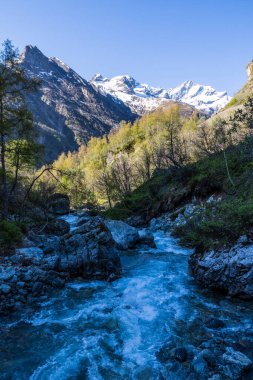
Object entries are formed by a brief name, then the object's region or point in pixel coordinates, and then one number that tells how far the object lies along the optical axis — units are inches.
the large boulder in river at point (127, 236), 848.9
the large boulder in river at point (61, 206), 1860.6
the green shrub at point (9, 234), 605.3
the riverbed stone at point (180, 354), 285.9
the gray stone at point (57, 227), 1035.3
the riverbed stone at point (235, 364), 256.3
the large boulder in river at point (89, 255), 563.5
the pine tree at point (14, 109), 693.3
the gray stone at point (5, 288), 433.4
